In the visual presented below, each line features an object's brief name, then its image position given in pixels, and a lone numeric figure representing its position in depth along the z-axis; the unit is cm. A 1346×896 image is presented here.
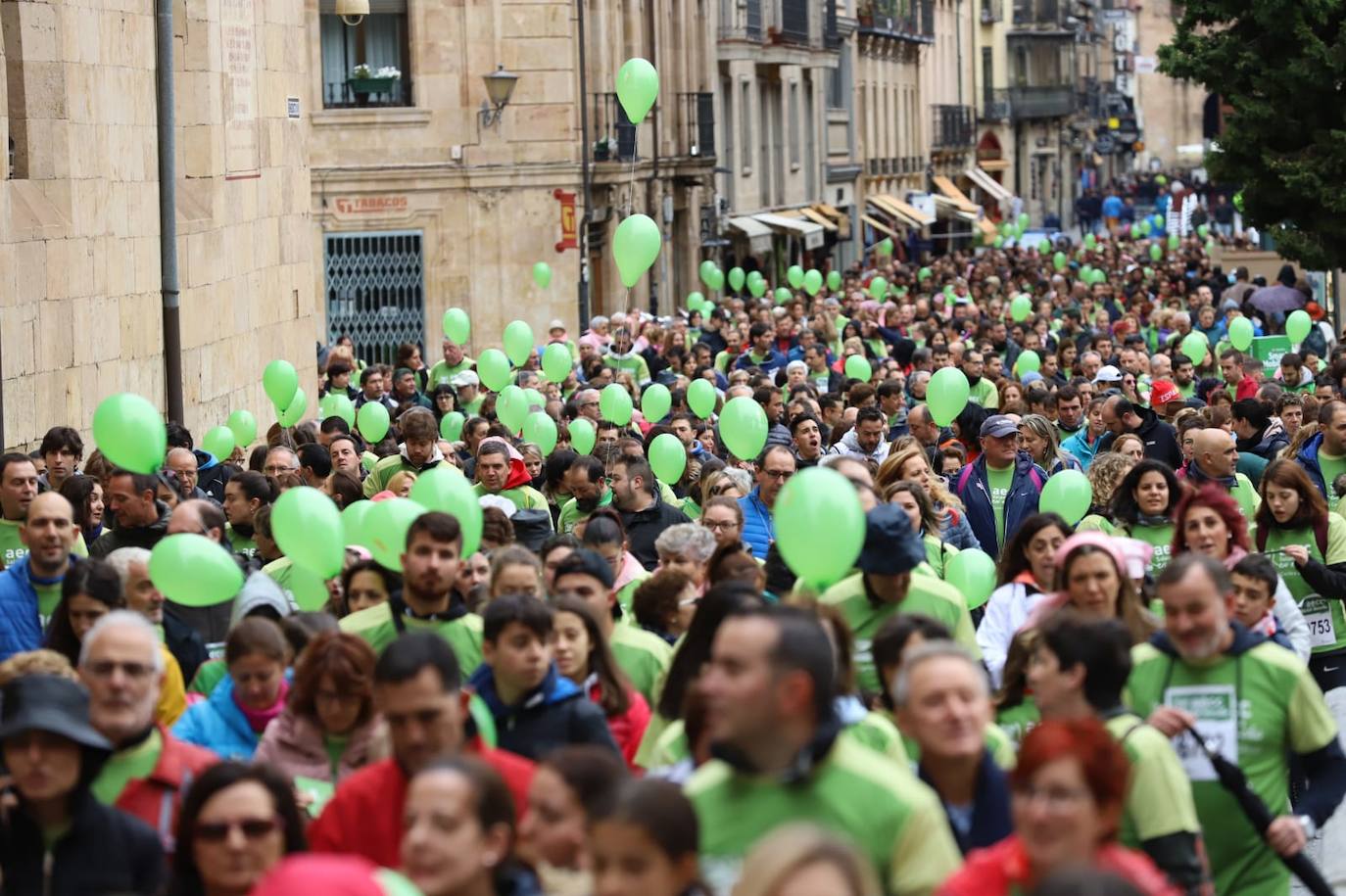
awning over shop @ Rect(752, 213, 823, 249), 4447
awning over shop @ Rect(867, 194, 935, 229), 5803
